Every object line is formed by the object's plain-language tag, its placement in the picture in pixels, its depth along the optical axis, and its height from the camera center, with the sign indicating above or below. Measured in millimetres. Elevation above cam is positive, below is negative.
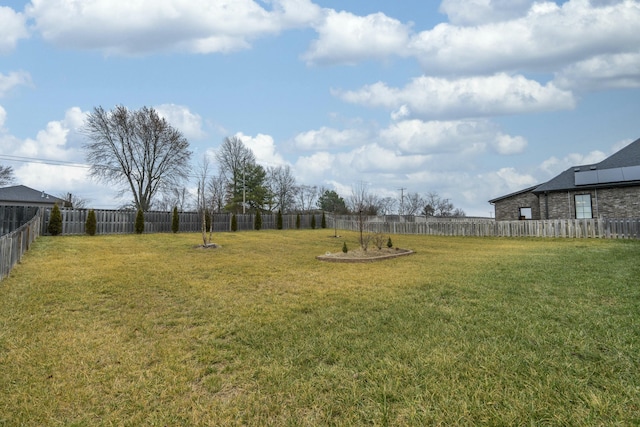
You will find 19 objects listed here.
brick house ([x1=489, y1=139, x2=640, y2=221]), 19328 +1869
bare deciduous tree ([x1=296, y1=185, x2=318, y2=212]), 53912 +4446
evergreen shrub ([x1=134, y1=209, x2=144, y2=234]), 19938 +153
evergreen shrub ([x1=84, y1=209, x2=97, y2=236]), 17844 +115
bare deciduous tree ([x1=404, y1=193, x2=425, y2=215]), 58466 +3293
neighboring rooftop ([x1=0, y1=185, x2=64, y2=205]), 36344 +3637
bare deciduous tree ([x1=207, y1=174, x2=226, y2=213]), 35688 +4826
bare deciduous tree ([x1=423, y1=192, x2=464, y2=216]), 57094 +2826
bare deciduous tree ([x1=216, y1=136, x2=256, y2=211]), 40250 +7666
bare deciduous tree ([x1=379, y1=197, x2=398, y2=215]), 55375 +3145
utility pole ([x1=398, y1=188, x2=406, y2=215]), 55144 +3299
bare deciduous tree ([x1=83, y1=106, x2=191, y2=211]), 28719 +7183
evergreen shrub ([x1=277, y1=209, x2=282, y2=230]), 27888 +155
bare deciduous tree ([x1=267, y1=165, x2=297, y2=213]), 47284 +5440
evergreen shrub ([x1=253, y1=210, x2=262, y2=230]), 26469 +168
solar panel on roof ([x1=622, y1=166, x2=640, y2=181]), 19016 +2746
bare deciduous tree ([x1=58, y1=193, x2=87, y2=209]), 42831 +3678
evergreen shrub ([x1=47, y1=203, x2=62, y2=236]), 16562 +179
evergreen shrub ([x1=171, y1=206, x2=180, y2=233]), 21453 +203
